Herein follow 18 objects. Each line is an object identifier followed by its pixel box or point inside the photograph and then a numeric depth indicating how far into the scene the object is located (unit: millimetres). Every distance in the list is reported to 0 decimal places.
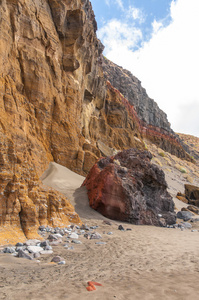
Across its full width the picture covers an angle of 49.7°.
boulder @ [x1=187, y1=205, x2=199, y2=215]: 13656
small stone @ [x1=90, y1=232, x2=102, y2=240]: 5980
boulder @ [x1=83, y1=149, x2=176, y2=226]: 8891
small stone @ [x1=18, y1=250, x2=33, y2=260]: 3924
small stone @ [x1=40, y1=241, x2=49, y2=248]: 4812
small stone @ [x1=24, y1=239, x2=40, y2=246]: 4648
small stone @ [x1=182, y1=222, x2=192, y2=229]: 9584
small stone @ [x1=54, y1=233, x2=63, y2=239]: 5535
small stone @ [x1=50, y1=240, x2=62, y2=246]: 5016
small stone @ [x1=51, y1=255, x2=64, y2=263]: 3960
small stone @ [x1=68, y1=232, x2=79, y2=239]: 5800
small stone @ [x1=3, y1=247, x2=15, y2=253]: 4104
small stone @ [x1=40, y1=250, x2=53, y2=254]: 4379
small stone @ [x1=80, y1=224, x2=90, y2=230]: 6932
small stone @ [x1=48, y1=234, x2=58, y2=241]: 5335
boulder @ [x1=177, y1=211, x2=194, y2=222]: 11365
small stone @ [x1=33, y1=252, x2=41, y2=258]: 4096
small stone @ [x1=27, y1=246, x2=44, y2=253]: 4285
